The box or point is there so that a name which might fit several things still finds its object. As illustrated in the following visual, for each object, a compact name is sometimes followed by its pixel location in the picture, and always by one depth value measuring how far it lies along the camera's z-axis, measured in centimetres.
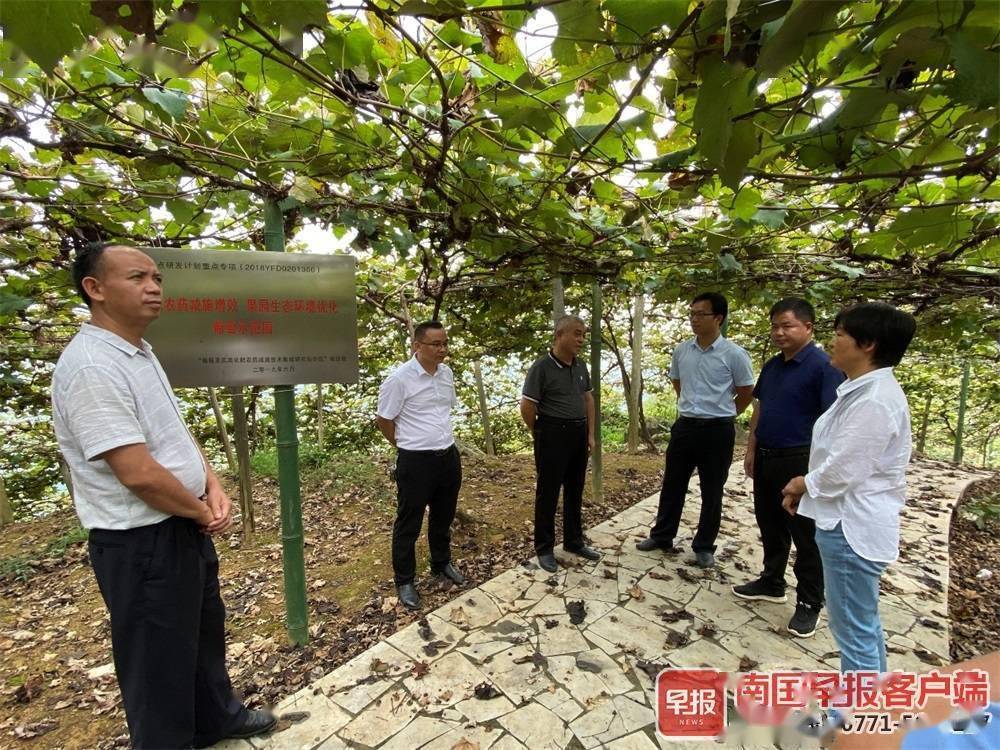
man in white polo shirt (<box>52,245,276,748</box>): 152
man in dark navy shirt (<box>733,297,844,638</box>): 283
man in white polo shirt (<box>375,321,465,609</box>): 317
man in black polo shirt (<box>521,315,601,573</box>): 357
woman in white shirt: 191
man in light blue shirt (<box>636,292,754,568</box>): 354
